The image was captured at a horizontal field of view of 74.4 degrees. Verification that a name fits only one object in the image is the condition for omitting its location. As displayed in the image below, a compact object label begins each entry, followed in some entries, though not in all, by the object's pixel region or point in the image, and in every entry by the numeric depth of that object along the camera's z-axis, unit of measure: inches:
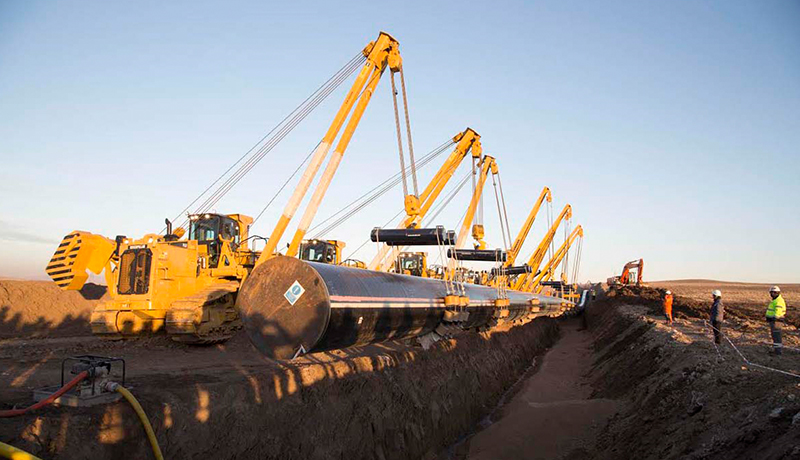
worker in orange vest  920.3
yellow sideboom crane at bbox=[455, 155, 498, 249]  1045.2
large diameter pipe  320.2
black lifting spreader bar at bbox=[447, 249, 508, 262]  721.6
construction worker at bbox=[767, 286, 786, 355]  498.3
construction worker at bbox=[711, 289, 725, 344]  563.5
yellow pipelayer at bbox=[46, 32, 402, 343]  560.7
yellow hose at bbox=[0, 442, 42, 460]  183.9
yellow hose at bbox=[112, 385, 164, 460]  270.1
